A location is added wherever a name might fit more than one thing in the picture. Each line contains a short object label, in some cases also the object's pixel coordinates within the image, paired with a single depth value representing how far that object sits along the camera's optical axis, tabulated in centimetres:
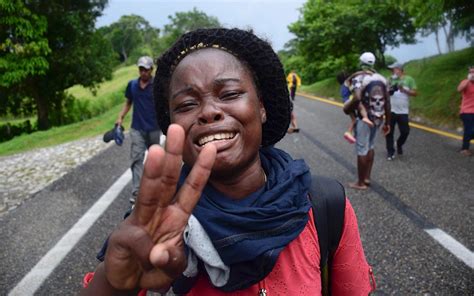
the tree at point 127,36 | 9019
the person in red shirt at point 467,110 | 725
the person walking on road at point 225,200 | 96
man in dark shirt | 530
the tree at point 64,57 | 1689
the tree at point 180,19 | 10869
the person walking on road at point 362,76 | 557
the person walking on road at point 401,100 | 746
